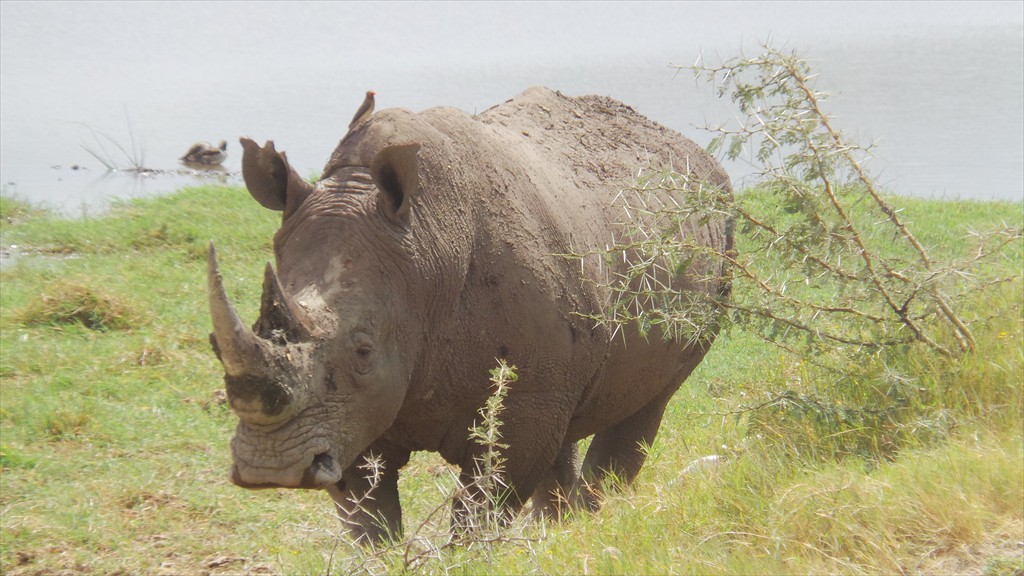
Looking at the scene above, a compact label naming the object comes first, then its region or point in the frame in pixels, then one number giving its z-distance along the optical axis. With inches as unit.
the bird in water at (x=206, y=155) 1299.2
